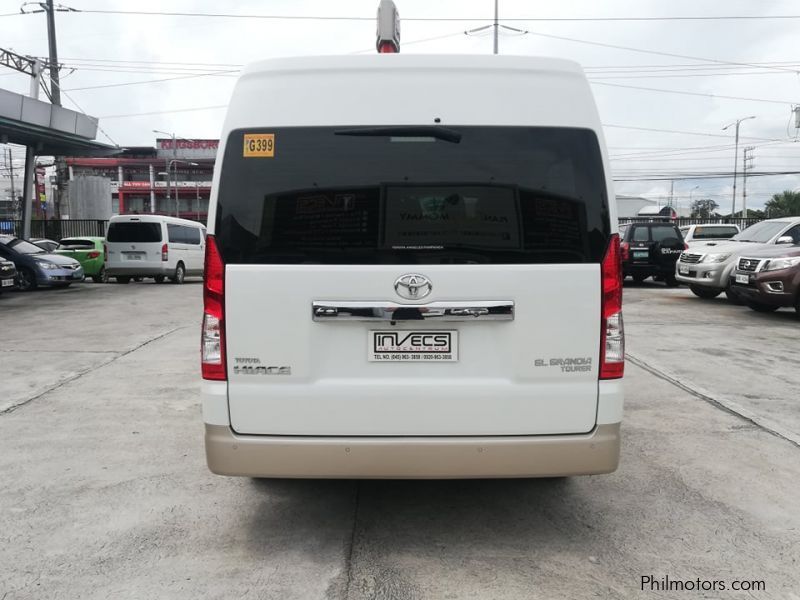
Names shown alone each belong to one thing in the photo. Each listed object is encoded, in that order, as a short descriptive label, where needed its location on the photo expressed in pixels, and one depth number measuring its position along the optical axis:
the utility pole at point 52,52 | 25.66
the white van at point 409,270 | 2.97
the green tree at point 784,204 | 49.69
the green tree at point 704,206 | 94.19
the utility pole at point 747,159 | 75.75
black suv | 18.47
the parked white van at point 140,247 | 19.95
